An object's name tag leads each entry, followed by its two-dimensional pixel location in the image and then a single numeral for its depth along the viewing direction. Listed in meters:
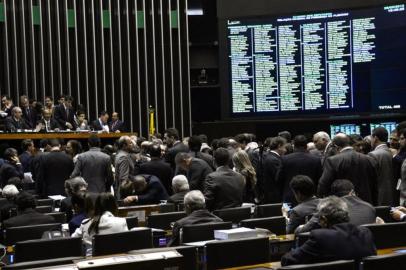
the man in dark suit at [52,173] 10.15
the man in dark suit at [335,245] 4.53
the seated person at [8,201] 7.44
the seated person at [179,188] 7.88
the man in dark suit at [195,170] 8.69
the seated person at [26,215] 6.56
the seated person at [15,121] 13.52
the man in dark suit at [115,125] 15.38
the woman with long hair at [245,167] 8.60
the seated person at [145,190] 8.34
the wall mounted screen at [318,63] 14.45
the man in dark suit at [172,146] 10.56
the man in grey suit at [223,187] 7.54
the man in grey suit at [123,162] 9.67
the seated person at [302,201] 6.22
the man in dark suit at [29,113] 14.53
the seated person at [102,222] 5.86
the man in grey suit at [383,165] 8.23
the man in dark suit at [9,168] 10.01
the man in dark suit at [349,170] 7.52
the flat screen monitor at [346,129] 14.88
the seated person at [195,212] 6.09
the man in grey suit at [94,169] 9.59
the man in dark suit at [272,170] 8.91
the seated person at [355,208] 5.79
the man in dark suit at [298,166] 8.30
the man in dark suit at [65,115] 14.55
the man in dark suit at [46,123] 13.79
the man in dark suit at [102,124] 14.99
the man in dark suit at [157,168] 9.32
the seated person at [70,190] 6.94
